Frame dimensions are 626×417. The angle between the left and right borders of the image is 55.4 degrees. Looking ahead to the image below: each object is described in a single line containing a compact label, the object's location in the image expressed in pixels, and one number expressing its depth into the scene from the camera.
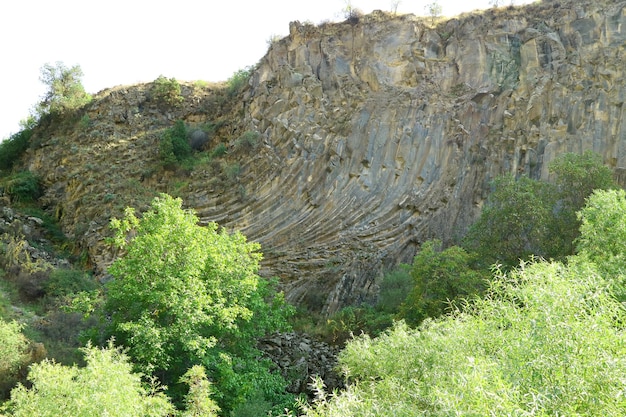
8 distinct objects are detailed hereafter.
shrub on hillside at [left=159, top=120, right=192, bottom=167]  34.44
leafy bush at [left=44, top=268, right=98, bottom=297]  25.34
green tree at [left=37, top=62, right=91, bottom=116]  41.44
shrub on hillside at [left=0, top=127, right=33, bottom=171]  41.44
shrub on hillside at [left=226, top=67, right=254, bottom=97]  37.97
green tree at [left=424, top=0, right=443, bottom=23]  35.06
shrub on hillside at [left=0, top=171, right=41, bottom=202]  36.34
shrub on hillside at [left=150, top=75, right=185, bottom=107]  40.25
